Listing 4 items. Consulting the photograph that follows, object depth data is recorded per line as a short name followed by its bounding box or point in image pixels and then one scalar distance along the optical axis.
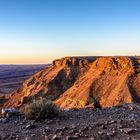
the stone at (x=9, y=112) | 5.22
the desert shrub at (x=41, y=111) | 4.74
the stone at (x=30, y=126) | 4.27
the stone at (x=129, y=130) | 3.75
